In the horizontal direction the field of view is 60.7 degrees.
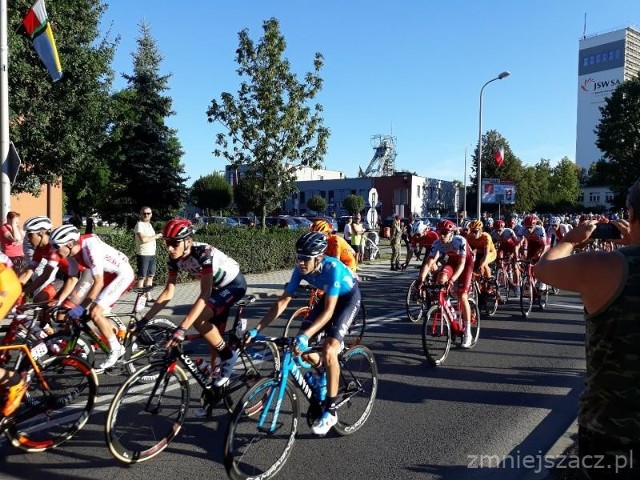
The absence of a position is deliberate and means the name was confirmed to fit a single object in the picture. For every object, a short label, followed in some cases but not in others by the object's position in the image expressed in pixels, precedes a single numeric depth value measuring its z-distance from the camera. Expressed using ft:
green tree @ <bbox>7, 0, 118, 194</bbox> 45.01
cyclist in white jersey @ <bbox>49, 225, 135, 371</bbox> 19.26
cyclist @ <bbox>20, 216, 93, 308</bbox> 20.53
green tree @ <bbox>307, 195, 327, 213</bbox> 223.30
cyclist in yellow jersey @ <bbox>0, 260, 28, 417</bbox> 13.24
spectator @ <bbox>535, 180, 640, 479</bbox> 6.91
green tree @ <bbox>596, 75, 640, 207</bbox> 195.72
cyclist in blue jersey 15.15
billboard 138.62
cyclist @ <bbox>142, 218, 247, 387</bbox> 16.42
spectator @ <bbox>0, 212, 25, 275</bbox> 33.50
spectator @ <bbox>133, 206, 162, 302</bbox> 41.60
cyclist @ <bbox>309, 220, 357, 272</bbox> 27.63
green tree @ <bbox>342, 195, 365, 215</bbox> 209.36
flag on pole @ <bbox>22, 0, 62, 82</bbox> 38.24
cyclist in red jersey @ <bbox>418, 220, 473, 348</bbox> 26.55
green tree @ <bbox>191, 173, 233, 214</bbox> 203.72
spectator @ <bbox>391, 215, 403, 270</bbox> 70.59
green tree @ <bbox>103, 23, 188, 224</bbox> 91.50
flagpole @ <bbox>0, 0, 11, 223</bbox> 35.58
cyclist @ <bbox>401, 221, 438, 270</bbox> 33.78
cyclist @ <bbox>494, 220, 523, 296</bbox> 40.47
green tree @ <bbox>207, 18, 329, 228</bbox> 65.41
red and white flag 138.50
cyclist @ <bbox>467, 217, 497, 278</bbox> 34.47
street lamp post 101.54
